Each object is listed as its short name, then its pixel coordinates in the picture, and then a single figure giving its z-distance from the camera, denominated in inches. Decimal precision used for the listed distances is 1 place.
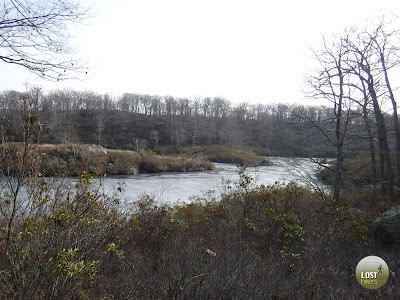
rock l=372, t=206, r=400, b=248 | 265.7
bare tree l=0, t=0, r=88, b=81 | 166.9
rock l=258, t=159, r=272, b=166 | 1235.9
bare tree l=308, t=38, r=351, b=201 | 405.1
